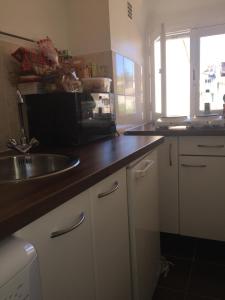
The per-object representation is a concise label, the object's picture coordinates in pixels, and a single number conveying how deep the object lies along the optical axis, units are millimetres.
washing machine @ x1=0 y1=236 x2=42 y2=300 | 456
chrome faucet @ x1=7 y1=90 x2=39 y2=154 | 1137
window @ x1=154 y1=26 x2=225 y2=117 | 2396
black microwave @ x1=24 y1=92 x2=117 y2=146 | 1357
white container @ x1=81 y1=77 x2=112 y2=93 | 1581
